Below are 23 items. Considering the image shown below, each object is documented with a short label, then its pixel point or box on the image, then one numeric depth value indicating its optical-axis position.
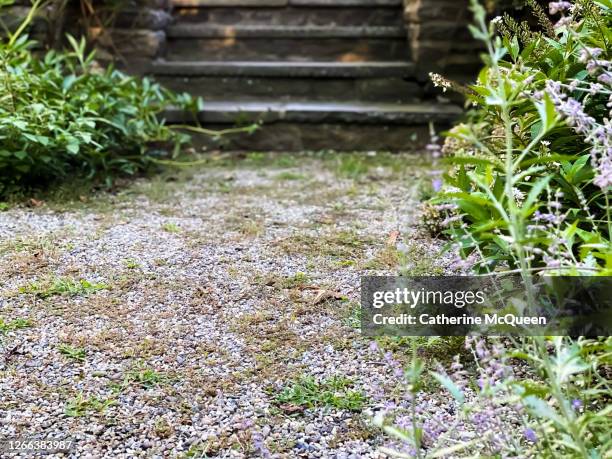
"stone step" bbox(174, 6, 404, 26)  4.86
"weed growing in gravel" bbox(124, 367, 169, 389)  1.51
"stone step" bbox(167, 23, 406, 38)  4.64
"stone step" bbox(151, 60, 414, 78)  4.36
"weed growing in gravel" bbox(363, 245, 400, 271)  2.15
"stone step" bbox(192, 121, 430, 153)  4.08
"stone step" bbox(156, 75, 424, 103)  4.39
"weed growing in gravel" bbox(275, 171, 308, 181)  3.46
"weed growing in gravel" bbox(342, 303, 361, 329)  1.79
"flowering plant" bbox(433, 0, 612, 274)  1.13
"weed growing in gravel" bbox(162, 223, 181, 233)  2.55
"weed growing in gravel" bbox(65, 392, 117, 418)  1.39
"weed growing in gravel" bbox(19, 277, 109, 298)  1.94
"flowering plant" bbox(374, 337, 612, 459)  1.00
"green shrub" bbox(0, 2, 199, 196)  2.85
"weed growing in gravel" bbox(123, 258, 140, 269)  2.16
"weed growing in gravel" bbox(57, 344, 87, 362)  1.61
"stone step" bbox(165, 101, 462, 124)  4.03
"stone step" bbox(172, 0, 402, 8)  4.84
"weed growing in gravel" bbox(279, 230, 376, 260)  2.31
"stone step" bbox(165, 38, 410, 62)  4.66
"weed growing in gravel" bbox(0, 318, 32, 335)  1.72
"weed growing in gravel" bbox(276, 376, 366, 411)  1.44
